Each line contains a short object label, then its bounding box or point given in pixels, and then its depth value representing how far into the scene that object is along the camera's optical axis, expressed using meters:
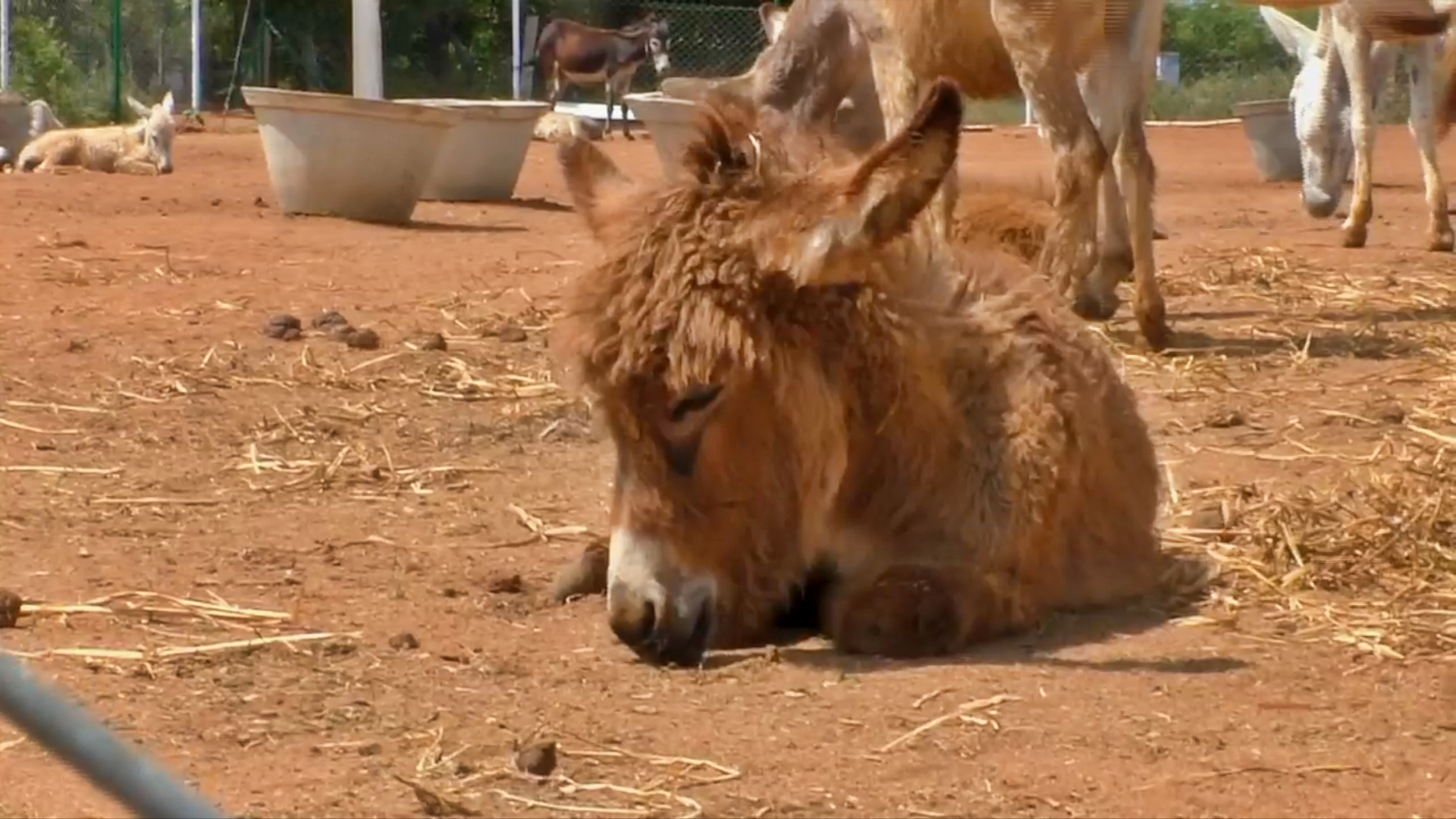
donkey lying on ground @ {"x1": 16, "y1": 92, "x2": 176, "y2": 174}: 19.94
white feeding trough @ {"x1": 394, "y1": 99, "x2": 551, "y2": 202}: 14.98
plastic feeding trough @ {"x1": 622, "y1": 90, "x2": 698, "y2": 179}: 11.84
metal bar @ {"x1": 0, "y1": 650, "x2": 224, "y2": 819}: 1.45
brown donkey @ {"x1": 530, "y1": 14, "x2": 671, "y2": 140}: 30.31
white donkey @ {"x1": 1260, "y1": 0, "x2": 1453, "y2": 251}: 12.23
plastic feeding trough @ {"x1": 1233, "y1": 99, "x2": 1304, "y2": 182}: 18.78
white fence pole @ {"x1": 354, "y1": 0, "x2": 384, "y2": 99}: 15.91
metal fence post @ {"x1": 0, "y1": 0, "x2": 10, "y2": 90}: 24.48
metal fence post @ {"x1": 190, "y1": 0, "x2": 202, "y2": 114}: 27.11
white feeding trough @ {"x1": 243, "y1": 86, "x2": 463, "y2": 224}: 12.47
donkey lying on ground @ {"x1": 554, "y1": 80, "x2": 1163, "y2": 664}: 4.01
